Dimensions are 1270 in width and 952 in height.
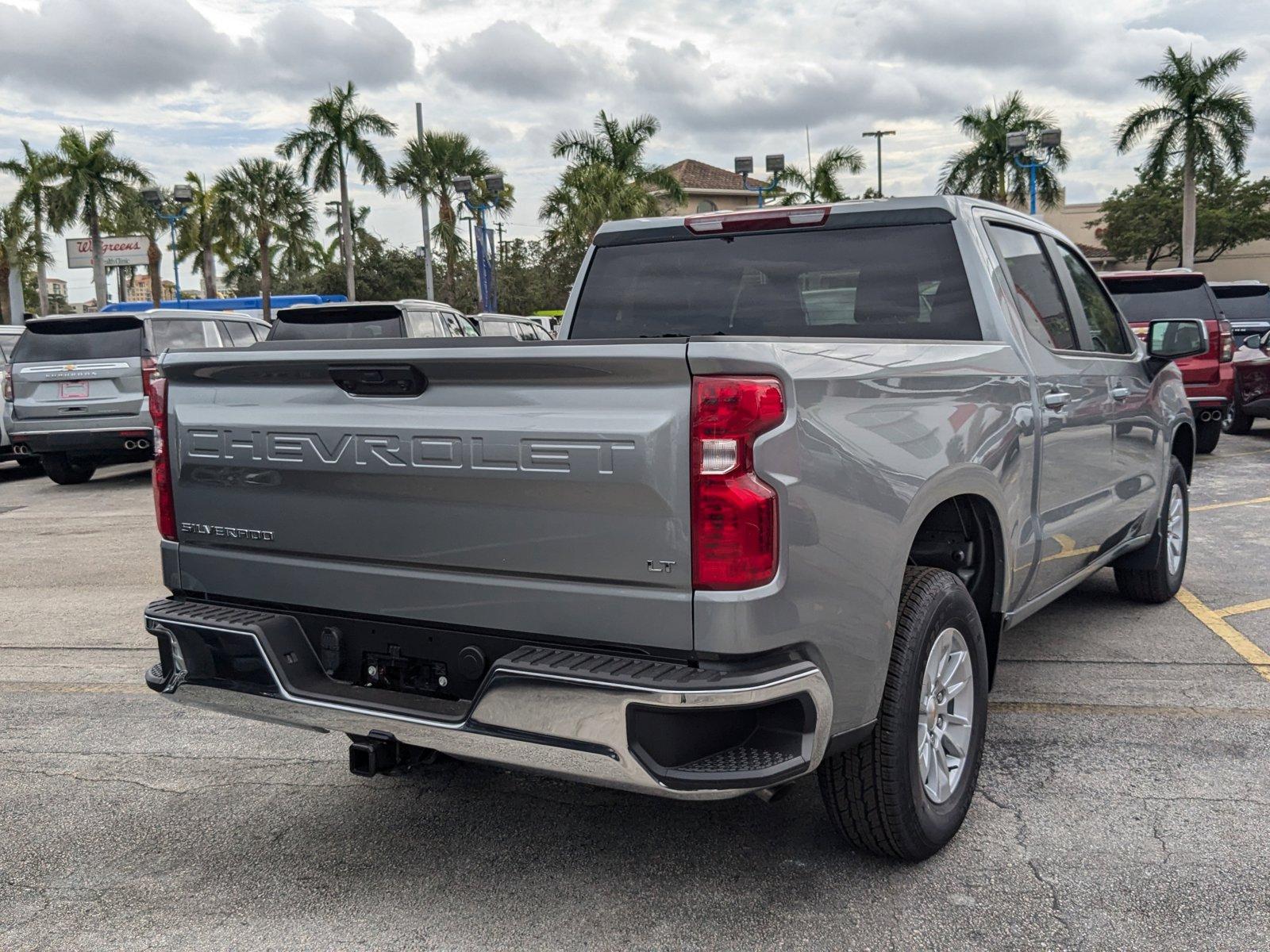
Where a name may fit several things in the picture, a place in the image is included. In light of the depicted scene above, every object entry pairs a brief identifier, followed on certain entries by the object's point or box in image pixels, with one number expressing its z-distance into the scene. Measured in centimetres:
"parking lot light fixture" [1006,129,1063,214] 2852
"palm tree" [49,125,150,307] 4600
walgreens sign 4856
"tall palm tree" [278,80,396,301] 4353
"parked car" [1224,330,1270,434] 1336
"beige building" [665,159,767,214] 8425
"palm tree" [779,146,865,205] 4444
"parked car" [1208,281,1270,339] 1614
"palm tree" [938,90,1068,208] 4206
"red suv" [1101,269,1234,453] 1145
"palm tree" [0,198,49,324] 4991
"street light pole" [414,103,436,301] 4088
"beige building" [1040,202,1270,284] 7400
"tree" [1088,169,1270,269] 6412
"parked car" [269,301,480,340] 1219
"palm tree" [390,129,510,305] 4409
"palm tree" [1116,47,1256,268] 3816
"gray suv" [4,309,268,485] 1211
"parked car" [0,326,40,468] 1325
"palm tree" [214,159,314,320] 5144
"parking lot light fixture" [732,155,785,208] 3594
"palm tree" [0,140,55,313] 4728
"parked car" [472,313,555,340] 1691
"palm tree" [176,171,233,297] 5528
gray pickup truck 262
